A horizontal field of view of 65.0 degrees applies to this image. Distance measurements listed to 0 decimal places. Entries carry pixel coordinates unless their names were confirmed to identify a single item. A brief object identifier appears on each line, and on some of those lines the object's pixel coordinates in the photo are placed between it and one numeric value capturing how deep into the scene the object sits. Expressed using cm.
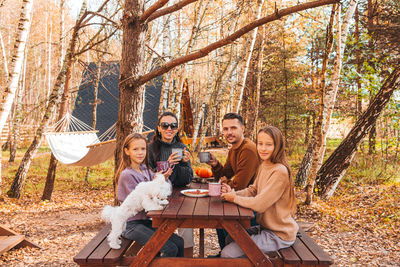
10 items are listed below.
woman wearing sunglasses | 265
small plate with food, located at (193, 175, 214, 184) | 301
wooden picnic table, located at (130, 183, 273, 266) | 188
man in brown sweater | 258
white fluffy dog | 197
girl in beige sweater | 198
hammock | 549
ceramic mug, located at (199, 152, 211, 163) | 236
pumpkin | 302
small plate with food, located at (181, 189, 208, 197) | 226
